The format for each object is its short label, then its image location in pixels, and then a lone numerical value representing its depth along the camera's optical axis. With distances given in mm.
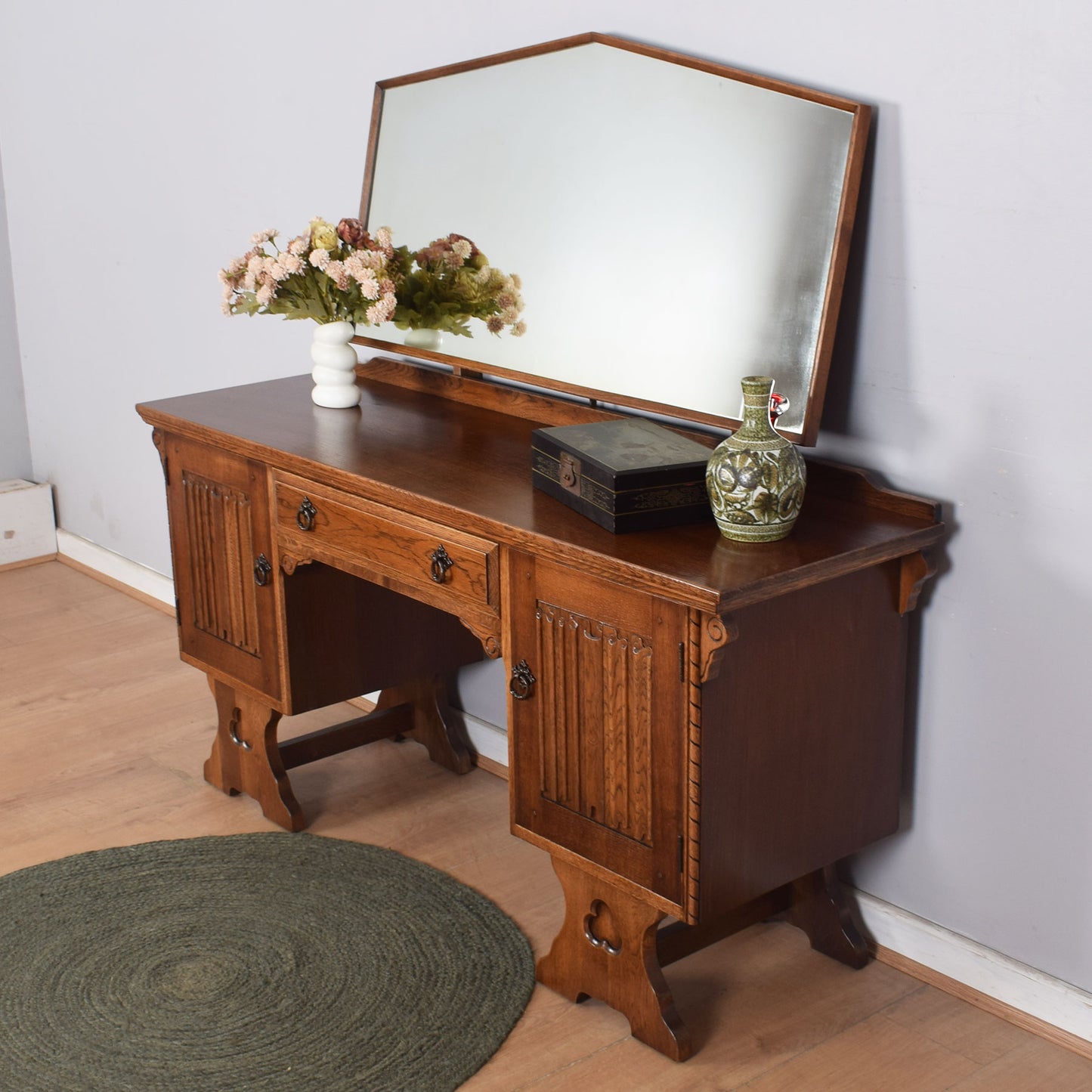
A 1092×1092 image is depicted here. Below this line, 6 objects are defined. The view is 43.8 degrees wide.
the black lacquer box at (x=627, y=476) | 2090
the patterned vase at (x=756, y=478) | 2002
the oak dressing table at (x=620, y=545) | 2088
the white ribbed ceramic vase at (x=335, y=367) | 2875
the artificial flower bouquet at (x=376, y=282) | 2760
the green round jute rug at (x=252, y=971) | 2260
